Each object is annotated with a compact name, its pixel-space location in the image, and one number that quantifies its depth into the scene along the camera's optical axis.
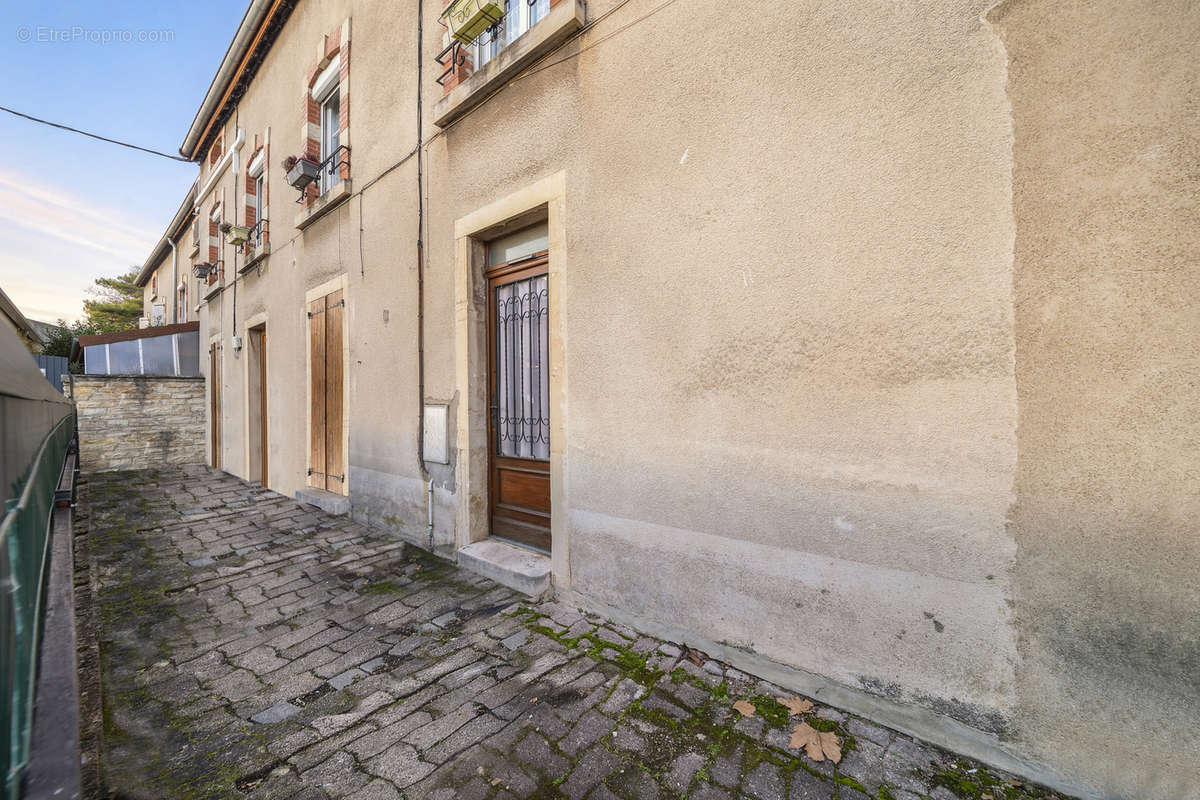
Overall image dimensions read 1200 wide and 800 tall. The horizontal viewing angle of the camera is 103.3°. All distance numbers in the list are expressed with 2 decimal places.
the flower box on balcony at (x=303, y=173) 5.70
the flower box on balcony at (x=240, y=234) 7.73
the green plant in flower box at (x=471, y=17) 3.44
